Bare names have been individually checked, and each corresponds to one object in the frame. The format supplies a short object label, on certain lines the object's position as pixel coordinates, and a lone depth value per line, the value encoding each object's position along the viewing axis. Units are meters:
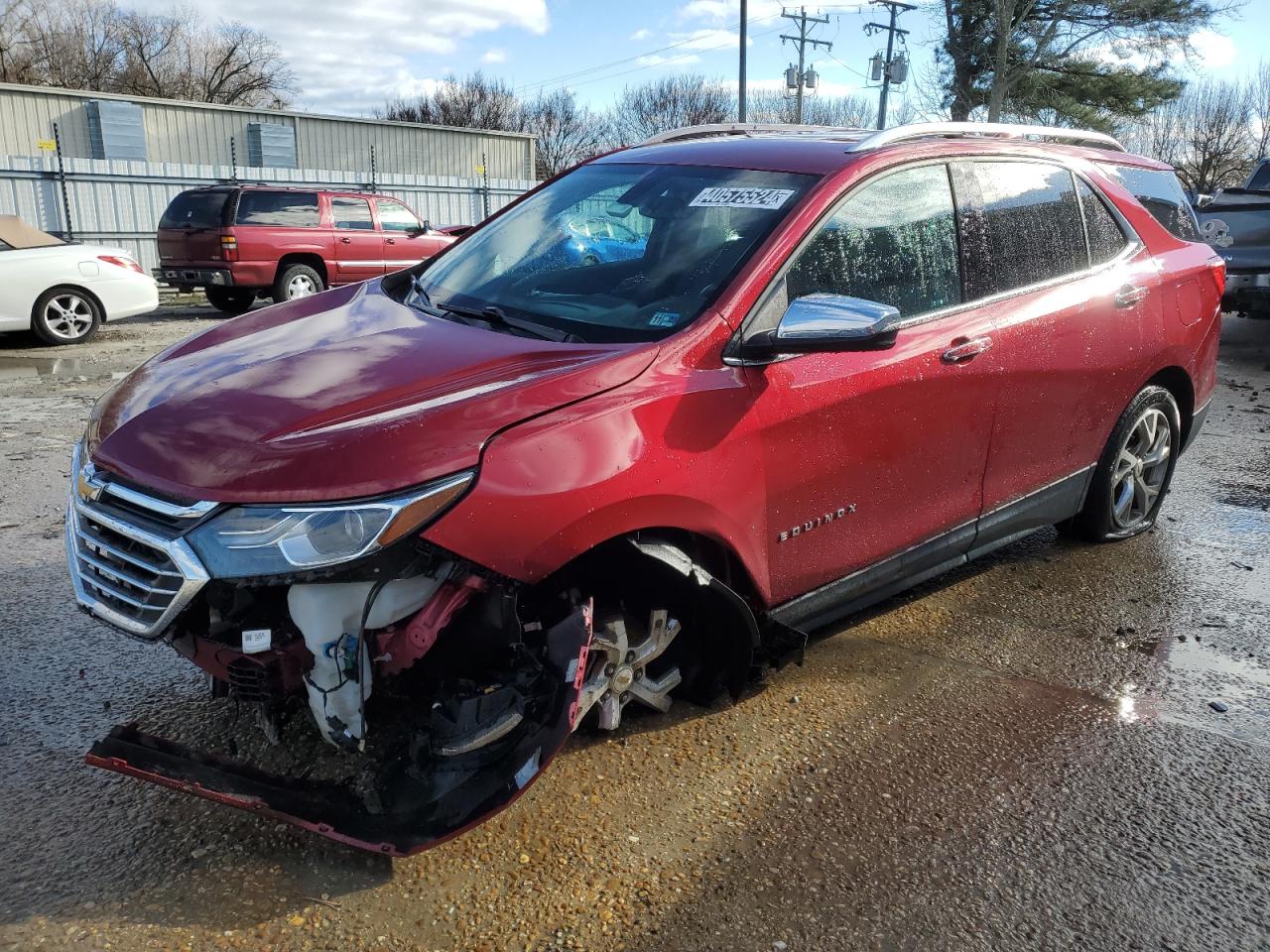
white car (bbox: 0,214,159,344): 10.30
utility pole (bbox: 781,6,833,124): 38.62
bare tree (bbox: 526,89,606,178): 65.50
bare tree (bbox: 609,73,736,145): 67.00
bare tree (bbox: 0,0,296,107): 45.12
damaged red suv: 2.34
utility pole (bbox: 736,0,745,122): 27.14
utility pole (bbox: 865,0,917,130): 29.98
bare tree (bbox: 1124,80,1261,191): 35.50
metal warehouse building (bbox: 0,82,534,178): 22.92
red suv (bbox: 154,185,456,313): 13.91
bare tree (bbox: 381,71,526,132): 63.47
